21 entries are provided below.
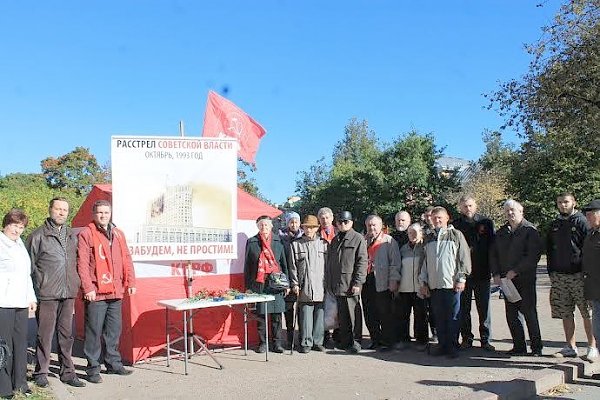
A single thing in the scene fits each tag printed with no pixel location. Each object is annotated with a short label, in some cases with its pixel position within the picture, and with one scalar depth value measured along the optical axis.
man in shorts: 6.31
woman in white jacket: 5.09
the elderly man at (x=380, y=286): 7.46
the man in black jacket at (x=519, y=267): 6.61
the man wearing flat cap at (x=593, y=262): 5.72
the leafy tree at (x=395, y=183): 33.34
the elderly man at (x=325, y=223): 8.20
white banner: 6.70
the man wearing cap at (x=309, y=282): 7.49
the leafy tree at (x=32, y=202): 17.41
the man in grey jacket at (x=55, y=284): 5.68
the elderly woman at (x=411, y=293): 7.35
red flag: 8.69
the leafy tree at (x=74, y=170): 39.44
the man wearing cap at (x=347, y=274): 7.34
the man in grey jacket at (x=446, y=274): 6.78
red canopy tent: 7.07
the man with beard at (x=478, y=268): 7.23
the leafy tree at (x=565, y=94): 15.72
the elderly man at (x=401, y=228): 7.80
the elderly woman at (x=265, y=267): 7.41
